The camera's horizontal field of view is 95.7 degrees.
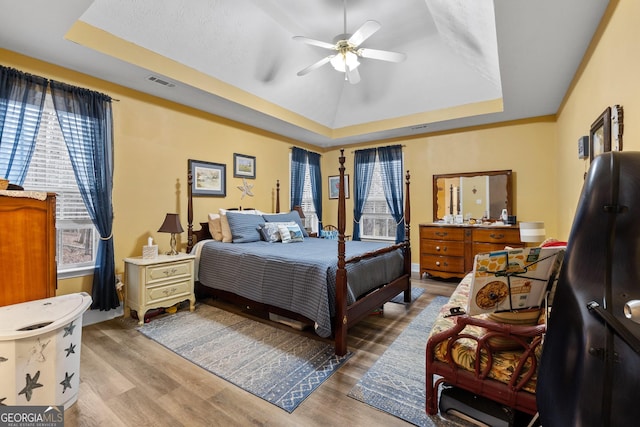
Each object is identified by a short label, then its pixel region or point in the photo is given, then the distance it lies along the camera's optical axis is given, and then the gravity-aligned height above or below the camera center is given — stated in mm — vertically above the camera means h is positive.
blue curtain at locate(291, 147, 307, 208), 5559 +752
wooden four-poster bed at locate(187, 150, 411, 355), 2385 -615
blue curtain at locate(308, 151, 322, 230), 5992 +667
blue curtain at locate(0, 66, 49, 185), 2482 +849
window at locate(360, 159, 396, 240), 5645 -66
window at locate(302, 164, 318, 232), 5914 +115
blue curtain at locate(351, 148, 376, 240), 5695 +675
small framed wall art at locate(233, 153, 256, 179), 4523 +763
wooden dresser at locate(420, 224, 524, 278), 4172 -481
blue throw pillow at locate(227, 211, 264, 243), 3697 -176
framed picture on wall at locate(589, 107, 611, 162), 1938 +569
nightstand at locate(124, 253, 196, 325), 2953 -728
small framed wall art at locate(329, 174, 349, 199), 6226 +584
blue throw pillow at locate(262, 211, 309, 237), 4250 -69
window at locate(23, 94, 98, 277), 2725 +203
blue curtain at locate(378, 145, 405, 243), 5340 +559
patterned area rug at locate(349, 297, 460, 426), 1733 -1184
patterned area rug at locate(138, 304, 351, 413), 1992 -1166
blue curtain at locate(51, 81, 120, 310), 2842 +563
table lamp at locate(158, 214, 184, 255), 3300 -129
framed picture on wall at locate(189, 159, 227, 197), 3947 +504
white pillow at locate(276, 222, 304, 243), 3865 -269
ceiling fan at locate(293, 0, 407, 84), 2568 +1579
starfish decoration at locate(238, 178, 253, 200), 4625 +409
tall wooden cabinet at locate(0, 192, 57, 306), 1810 -220
